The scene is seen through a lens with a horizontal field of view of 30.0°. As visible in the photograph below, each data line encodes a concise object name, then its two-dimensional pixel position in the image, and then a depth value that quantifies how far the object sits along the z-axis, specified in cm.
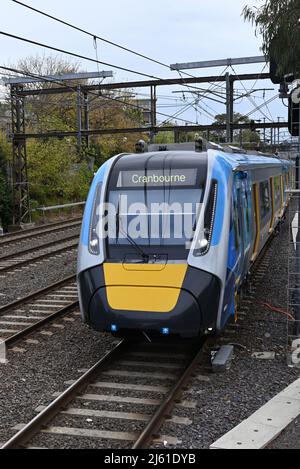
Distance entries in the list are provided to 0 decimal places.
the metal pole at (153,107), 2565
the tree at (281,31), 892
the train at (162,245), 654
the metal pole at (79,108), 2476
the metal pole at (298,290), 805
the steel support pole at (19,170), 2528
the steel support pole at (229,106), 2231
